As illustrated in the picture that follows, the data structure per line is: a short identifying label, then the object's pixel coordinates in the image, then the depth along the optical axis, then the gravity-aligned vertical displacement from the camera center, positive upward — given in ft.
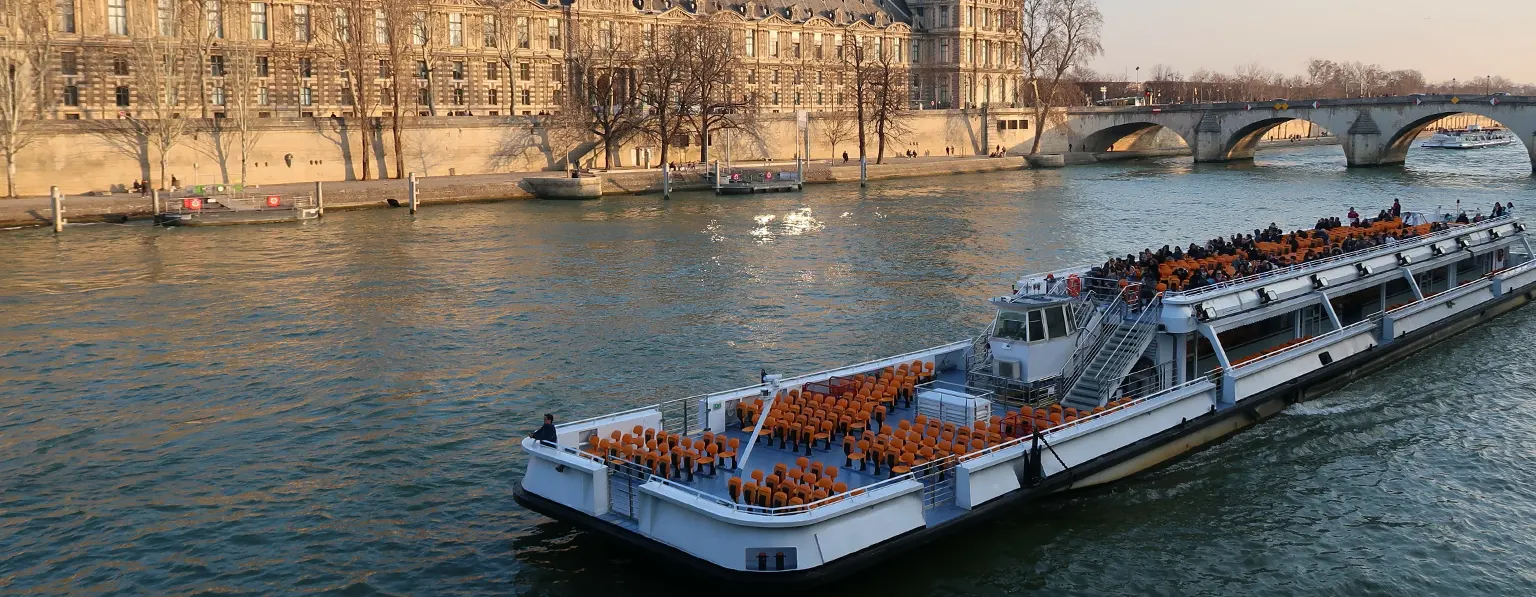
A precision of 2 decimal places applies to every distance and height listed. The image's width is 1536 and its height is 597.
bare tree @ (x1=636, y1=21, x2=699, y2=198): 251.39 +17.18
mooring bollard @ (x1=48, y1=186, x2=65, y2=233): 162.91 -2.64
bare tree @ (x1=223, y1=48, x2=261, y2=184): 209.26 +12.16
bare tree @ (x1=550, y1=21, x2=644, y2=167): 250.98 +15.57
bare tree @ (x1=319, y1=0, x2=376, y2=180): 223.51 +22.55
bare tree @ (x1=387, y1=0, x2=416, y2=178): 224.94 +23.73
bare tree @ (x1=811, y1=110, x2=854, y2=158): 308.60 +11.26
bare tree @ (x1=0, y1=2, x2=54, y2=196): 180.96 +15.43
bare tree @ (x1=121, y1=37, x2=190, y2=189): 199.41 +12.42
